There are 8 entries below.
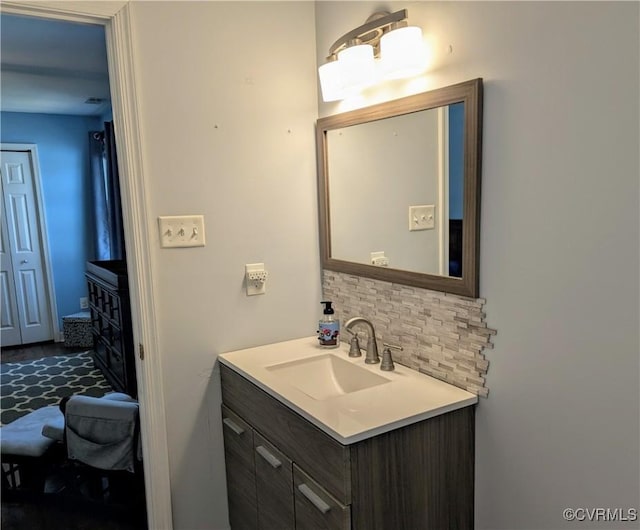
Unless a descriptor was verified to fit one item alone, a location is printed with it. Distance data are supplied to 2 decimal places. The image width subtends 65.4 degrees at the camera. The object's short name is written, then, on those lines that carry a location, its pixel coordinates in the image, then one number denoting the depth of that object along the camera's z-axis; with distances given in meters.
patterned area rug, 3.54
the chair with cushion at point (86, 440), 2.20
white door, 4.80
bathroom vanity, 1.28
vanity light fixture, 1.49
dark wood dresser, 3.12
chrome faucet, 1.74
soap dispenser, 1.94
